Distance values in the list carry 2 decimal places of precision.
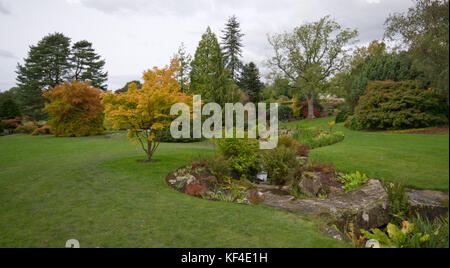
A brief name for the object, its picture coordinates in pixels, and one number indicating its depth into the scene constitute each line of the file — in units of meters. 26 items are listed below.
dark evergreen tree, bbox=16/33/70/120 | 29.05
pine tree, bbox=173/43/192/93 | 22.10
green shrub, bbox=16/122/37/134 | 21.75
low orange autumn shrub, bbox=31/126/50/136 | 19.12
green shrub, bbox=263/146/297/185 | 6.62
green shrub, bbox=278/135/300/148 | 8.59
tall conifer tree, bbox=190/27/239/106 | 19.20
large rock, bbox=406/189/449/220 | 2.65
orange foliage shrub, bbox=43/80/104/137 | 16.61
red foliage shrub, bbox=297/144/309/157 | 8.90
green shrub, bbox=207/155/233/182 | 6.58
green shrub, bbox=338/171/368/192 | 5.39
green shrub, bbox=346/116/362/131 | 12.21
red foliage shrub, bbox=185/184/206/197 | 5.23
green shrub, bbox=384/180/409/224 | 3.39
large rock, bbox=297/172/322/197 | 5.47
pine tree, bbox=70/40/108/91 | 31.93
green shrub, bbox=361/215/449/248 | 2.45
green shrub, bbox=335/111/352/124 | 19.08
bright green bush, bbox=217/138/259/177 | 7.14
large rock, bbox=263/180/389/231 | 3.61
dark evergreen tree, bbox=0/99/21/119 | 23.24
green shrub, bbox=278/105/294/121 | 26.84
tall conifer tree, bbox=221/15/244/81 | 34.25
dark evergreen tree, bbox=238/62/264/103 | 30.45
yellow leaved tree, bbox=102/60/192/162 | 6.94
